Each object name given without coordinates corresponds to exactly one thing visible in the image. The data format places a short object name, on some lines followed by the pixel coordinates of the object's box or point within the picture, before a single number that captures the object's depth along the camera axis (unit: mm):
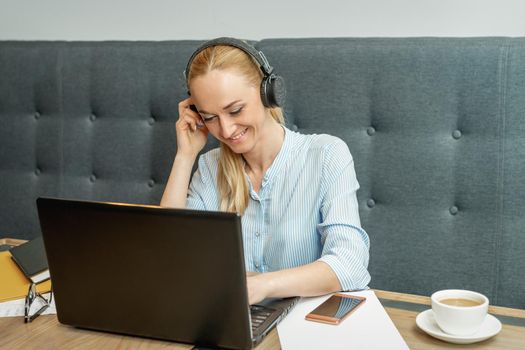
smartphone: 1173
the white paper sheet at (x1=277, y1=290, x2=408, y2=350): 1077
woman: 1519
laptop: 1015
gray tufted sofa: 1740
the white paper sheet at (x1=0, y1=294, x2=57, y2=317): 1271
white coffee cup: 1087
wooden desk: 1109
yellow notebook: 1362
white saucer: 1096
